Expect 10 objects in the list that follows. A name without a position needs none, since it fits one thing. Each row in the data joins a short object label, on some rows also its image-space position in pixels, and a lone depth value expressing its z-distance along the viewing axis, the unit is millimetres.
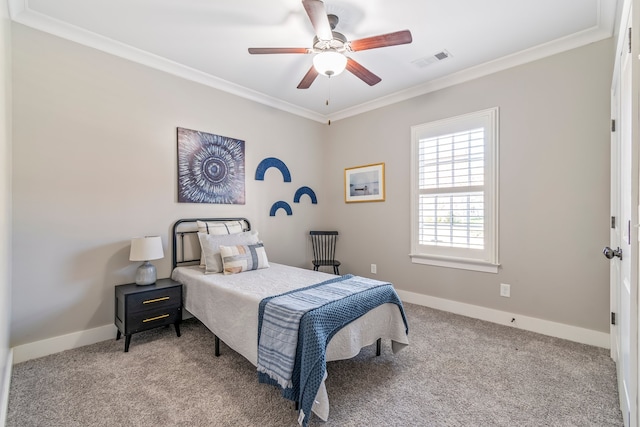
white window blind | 3138
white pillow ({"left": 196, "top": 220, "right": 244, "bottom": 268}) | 3222
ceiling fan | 1910
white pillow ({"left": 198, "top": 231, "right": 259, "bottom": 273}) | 2918
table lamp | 2629
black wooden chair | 4598
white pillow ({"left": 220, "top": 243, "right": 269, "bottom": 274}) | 2873
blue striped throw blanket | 1613
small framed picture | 4105
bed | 1959
